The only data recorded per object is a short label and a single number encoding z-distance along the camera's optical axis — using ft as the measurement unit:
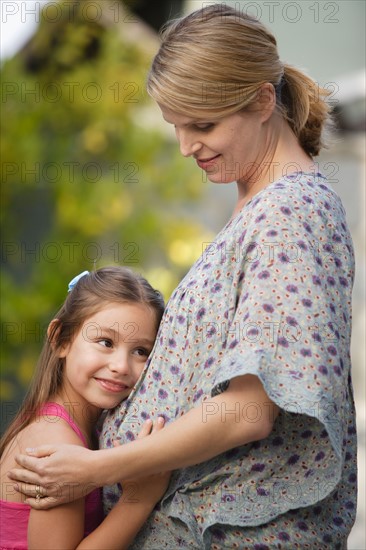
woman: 8.01
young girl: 8.34
